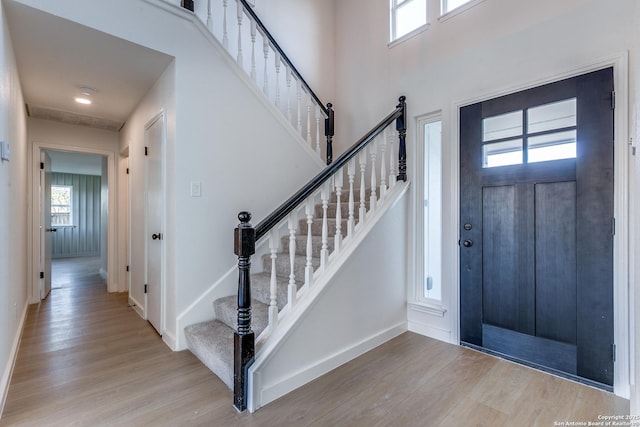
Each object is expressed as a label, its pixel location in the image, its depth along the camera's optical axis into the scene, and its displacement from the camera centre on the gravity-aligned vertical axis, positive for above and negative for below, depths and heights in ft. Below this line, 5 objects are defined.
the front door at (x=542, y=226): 6.52 -0.39
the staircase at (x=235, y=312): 6.76 -2.56
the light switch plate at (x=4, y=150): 5.89 +1.25
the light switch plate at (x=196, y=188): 8.24 +0.64
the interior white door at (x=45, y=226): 13.07 -0.60
